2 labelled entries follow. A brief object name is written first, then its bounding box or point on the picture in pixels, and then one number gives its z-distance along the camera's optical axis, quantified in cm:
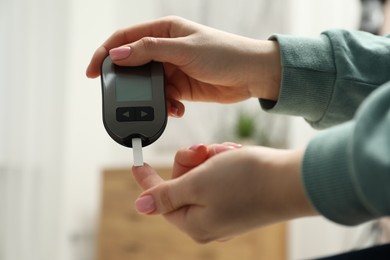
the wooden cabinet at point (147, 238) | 197
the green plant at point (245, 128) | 223
